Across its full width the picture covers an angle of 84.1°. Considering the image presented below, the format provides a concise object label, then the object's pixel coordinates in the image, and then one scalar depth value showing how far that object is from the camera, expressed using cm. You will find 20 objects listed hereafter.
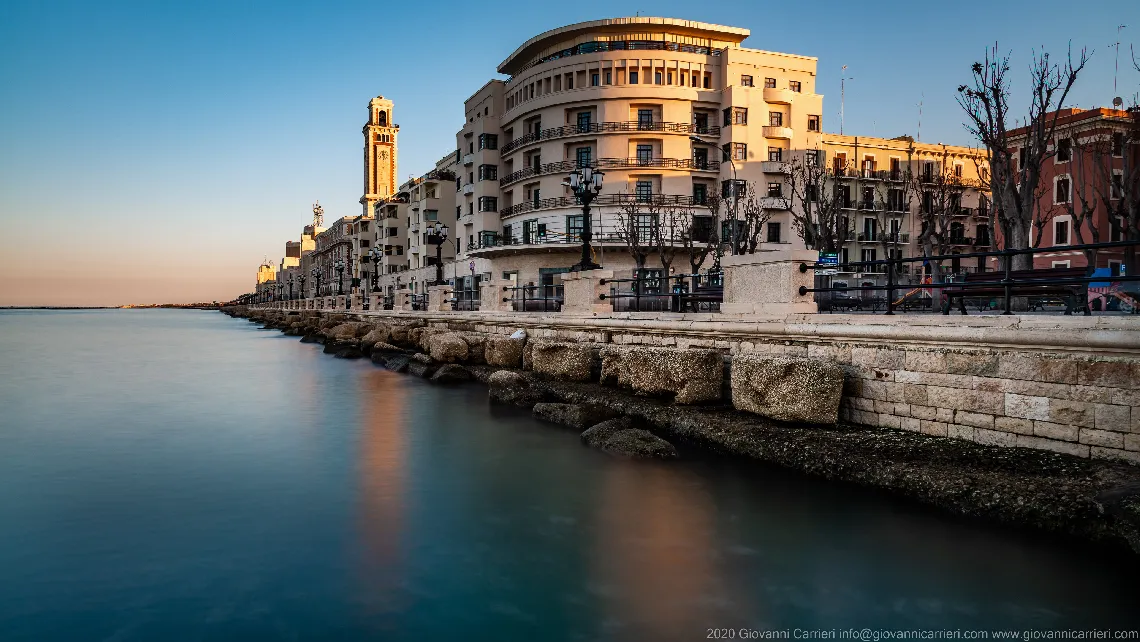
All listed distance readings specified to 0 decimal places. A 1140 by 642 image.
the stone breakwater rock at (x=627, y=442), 907
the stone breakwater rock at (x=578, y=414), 1103
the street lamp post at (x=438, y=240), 3640
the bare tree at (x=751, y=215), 3633
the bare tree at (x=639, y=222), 3812
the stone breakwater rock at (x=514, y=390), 1341
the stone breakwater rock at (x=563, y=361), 1403
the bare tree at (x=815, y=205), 3572
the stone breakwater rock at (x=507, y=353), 1730
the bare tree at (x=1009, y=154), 2005
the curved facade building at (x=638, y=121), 4250
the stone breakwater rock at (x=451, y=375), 1741
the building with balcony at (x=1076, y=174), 3372
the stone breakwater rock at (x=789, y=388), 848
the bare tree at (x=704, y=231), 4023
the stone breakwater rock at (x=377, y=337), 2716
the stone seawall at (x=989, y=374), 626
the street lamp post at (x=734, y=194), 3342
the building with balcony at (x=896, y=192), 5016
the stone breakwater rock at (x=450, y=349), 1947
